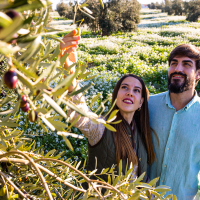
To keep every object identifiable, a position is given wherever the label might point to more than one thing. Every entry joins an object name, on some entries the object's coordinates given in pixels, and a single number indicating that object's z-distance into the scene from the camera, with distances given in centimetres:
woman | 137
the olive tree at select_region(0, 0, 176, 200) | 23
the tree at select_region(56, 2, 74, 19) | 3424
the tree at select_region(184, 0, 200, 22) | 2828
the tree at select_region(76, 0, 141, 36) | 1869
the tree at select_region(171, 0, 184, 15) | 3850
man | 158
